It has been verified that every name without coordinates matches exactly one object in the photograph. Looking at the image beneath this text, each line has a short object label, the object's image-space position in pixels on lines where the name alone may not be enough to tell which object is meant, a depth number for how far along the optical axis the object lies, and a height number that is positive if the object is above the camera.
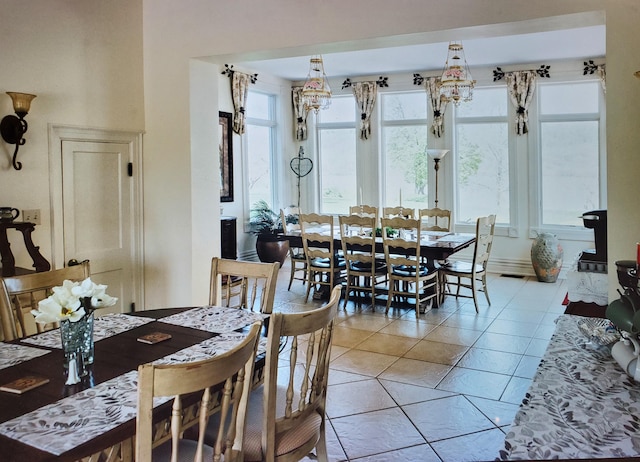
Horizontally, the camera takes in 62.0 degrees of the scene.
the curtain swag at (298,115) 9.53 +1.95
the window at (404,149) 8.87 +1.23
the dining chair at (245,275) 2.91 -0.28
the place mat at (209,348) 2.04 -0.50
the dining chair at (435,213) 6.97 +0.11
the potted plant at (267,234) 8.12 -0.15
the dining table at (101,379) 1.46 -0.53
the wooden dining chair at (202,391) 1.33 -0.45
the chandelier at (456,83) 6.18 +1.61
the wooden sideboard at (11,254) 3.24 -0.14
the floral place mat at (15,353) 2.03 -0.50
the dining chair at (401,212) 7.38 +0.14
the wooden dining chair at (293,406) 1.81 -0.71
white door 4.04 +0.12
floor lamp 8.23 +1.06
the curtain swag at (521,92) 7.90 +1.91
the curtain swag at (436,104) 8.49 +1.87
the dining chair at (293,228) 6.72 -0.06
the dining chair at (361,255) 5.90 -0.36
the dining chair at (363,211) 7.59 +0.17
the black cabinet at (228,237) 7.44 -0.17
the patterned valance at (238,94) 8.08 +2.01
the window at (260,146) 8.86 +1.35
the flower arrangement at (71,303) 1.82 -0.26
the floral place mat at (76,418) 1.45 -0.56
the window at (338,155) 9.45 +1.23
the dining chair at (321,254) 6.16 -0.36
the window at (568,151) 7.73 +1.01
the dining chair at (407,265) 5.57 -0.47
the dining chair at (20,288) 2.50 -0.29
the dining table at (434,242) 5.57 -0.23
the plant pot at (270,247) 8.10 -0.35
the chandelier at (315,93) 6.68 +1.64
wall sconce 3.47 +0.70
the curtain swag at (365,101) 8.99 +2.07
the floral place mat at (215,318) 2.48 -0.46
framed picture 8.04 +1.02
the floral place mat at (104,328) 2.30 -0.47
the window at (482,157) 8.30 +1.01
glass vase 1.85 -0.39
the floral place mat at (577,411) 1.20 -0.49
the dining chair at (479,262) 5.82 -0.47
